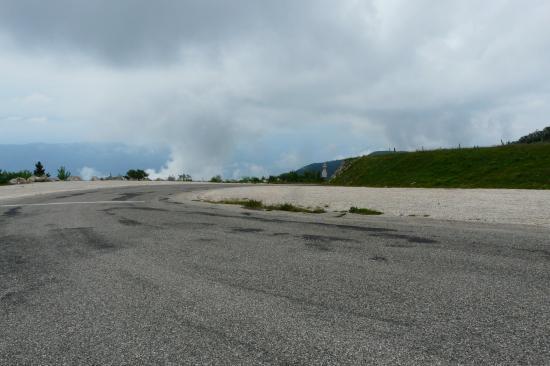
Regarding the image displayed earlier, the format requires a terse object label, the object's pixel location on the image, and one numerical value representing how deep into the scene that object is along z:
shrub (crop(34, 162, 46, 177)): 36.00
